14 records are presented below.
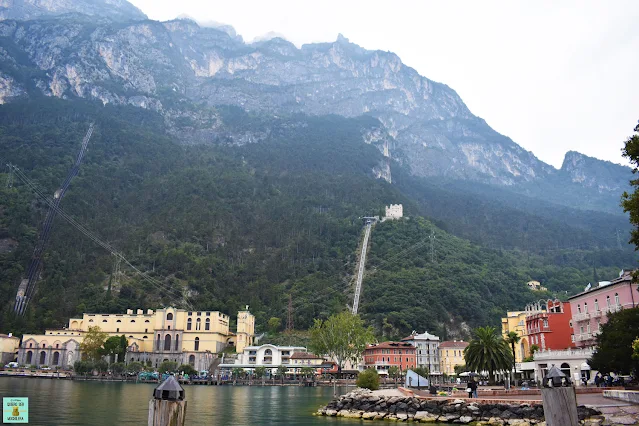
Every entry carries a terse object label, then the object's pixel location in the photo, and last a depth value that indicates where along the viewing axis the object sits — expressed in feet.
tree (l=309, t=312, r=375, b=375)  281.13
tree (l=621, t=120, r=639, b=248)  75.72
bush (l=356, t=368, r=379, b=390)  166.81
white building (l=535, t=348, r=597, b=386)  145.42
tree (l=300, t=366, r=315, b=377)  309.01
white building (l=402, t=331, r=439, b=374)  334.36
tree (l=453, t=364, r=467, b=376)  273.77
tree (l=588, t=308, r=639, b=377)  114.32
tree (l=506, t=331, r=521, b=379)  186.99
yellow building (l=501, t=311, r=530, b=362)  214.53
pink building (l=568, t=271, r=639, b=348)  142.41
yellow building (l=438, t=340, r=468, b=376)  337.58
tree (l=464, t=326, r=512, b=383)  160.97
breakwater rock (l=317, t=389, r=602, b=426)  92.94
